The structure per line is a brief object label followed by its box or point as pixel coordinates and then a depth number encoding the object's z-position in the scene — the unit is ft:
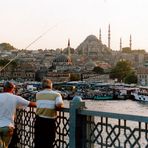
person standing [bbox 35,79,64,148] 14.71
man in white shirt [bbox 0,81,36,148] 14.29
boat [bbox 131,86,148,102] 161.88
